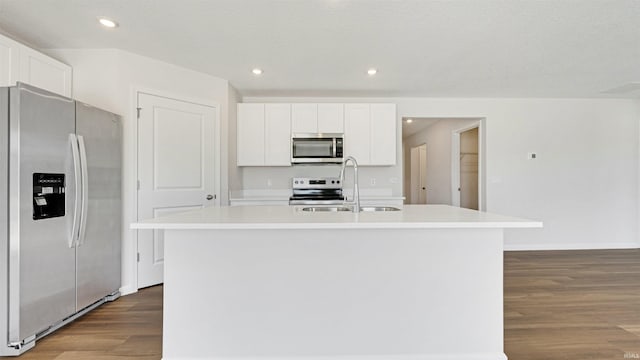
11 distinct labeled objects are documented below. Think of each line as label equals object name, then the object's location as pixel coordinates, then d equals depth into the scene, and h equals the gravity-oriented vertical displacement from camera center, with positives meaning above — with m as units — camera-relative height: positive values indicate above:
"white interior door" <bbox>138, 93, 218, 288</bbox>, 3.00 +0.17
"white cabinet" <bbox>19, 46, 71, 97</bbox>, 2.38 +0.90
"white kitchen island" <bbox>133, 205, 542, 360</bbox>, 1.71 -0.61
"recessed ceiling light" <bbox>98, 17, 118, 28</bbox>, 2.33 +1.20
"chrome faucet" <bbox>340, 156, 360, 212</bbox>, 2.03 -0.10
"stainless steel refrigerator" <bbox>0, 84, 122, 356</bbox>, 1.84 -0.21
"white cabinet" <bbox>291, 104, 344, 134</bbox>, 4.06 +0.81
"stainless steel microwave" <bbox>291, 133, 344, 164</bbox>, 4.01 +0.42
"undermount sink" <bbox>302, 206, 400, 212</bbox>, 2.33 -0.21
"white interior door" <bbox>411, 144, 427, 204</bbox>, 7.32 +0.13
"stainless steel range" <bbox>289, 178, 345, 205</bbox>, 4.28 -0.10
